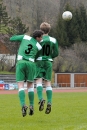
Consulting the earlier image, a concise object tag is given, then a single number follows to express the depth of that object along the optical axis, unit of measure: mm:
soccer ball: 14537
